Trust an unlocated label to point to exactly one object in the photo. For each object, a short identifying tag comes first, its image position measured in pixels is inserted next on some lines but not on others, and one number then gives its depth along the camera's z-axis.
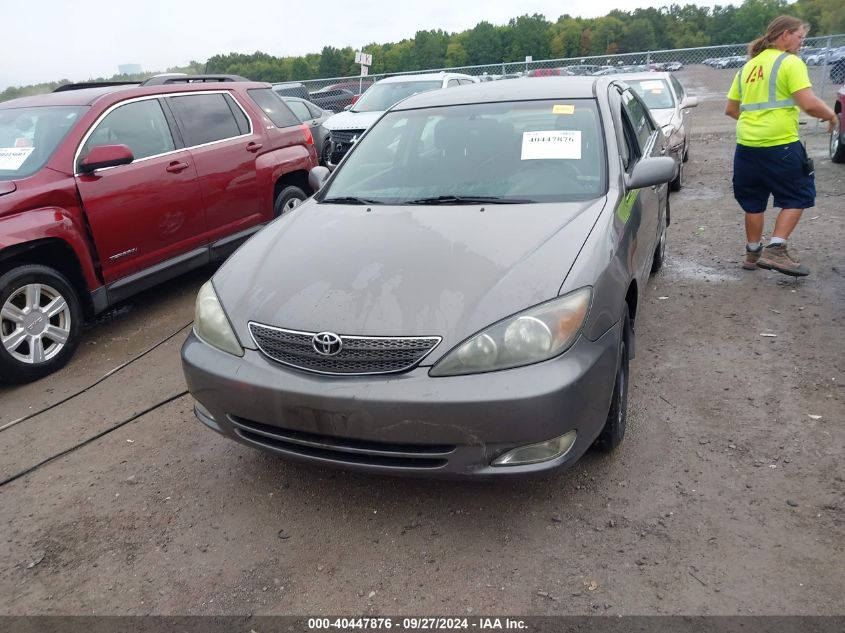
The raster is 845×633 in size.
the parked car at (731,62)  21.66
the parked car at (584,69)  21.32
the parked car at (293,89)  17.69
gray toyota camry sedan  2.34
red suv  4.22
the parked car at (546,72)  21.25
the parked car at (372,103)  10.70
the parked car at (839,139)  8.84
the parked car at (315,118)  11.22
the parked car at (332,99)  22.58
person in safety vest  4.82
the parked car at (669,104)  8.32
